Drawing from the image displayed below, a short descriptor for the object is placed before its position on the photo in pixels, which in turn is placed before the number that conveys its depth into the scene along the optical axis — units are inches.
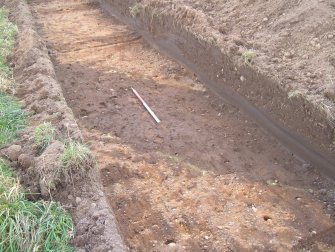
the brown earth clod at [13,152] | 153.5
